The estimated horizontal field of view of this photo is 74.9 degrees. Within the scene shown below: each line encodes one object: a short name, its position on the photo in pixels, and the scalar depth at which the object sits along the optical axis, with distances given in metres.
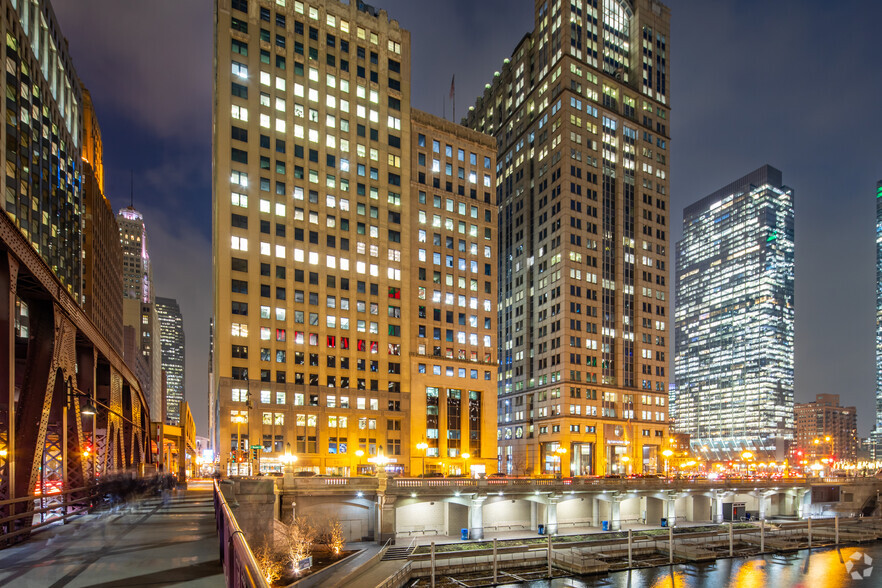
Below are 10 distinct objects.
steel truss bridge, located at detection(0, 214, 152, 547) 13.98
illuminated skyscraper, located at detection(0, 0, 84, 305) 89.00
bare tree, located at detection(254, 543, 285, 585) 35.41
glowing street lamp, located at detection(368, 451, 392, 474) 59.54
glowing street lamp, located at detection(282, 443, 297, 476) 54.73
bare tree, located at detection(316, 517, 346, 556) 48.49
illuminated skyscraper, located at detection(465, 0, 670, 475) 119.94
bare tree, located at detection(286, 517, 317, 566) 41.31
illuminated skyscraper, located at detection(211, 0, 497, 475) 86.31
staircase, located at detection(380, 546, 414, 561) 50.84
